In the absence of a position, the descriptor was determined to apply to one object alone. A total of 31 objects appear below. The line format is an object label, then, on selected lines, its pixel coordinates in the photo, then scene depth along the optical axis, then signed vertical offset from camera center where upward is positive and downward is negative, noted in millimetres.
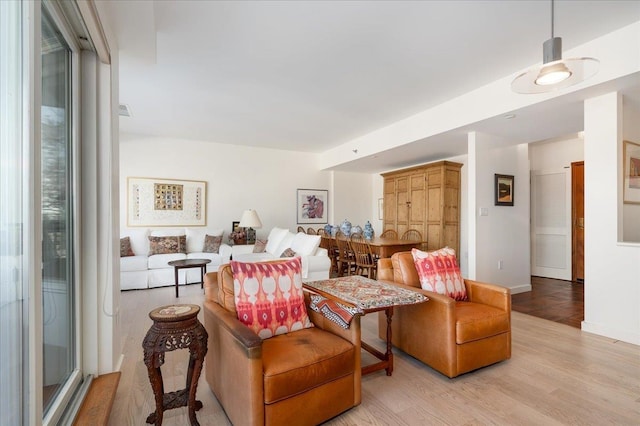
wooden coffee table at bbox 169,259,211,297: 4363 -730
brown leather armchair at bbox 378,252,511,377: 2107 -838
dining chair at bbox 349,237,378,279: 4727 -699
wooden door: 5453 -152
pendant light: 1753 +825
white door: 5645 -222
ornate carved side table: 1550 -671
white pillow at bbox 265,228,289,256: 5164 -475
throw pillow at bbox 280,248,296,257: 4340 -572
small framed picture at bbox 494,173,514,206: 4316 +319
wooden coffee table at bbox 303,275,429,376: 1891 -547
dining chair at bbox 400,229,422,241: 5668 -434
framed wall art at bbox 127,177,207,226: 5535 +203
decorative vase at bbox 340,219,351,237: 5551 -295
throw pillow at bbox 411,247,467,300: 2492 -508
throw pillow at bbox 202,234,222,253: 5551 -565
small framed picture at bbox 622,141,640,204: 2979 +387
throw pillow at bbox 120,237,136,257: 4984 -563
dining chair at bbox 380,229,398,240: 6312 -452
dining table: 4539 -517
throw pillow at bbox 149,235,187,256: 5145 -540
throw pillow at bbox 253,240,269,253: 5402 -609
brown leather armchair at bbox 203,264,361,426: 1438 -794
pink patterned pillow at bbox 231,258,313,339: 1827 -525
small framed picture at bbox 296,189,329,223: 7004 +169
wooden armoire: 5219 +177
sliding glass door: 1432 -14
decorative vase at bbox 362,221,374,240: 5320 -352
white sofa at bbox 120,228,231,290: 4707 -749
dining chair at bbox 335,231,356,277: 5242 -786
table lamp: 5750 -139
